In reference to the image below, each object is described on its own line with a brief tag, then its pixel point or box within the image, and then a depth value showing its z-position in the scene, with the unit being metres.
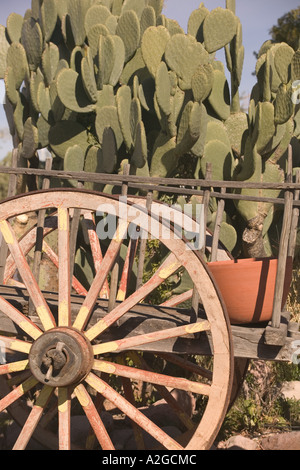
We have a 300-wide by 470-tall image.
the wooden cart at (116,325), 2.86
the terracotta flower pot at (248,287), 3.00
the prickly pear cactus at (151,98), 5.04
